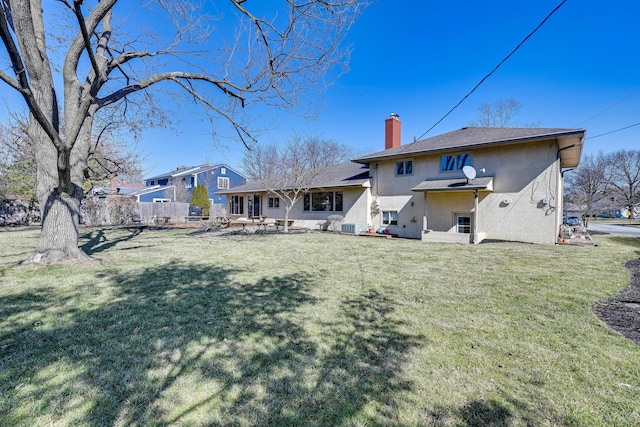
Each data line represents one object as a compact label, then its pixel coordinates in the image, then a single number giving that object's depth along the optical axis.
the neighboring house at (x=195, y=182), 34.06
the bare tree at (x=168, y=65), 5.60
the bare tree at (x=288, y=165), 17.05
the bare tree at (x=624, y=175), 34.94
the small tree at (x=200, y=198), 27.45
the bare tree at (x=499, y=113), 25.75
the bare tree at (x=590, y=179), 33.60
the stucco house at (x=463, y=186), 11.24
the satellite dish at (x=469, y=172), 12.01
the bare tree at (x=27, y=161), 15.24
